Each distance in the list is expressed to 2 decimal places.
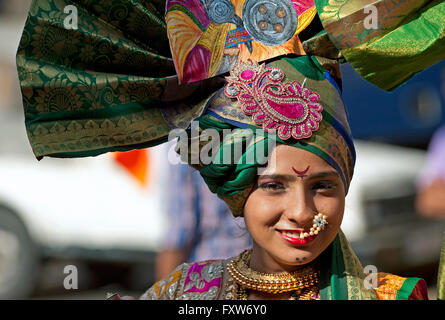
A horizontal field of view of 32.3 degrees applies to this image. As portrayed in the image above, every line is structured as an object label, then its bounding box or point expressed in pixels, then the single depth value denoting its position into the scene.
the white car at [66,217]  7.71
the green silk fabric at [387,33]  2.63
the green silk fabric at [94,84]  2.98
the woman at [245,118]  2.76
